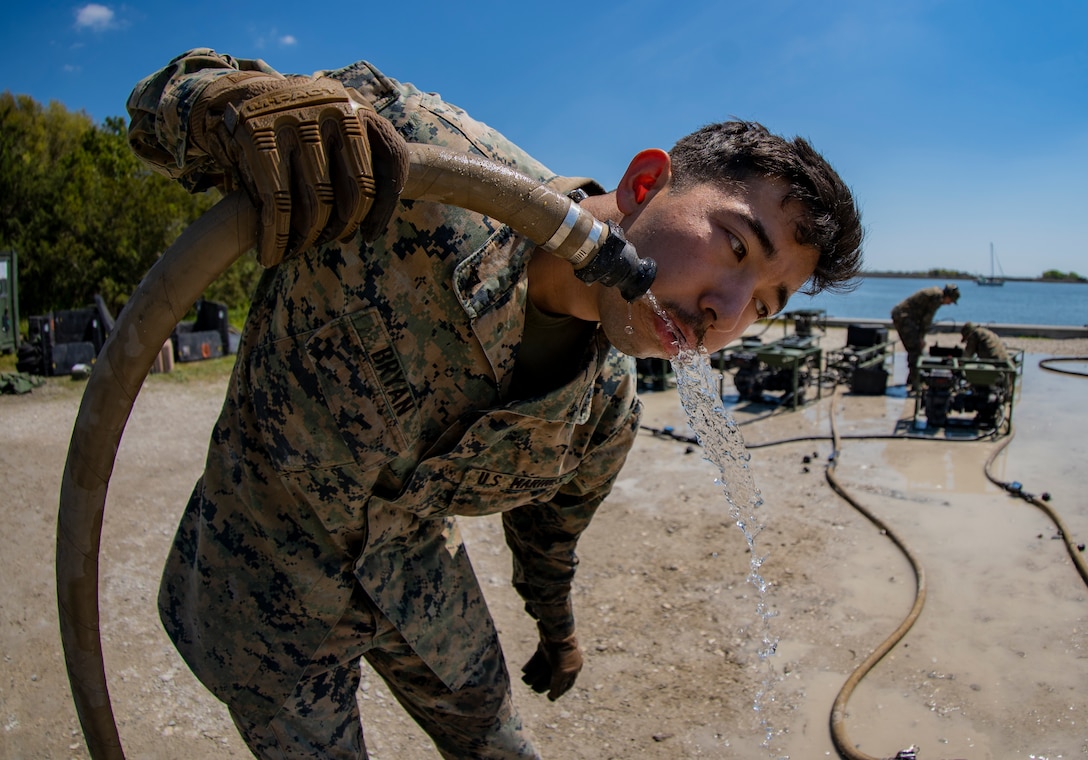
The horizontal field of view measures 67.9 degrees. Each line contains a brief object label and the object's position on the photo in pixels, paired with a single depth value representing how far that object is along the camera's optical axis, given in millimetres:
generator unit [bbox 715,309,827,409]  9602
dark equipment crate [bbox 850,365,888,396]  10578
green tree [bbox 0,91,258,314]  15438
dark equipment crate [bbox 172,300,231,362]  11578
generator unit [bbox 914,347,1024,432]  8141
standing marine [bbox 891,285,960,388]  11250
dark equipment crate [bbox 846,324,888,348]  11883
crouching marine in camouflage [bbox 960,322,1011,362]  9047
